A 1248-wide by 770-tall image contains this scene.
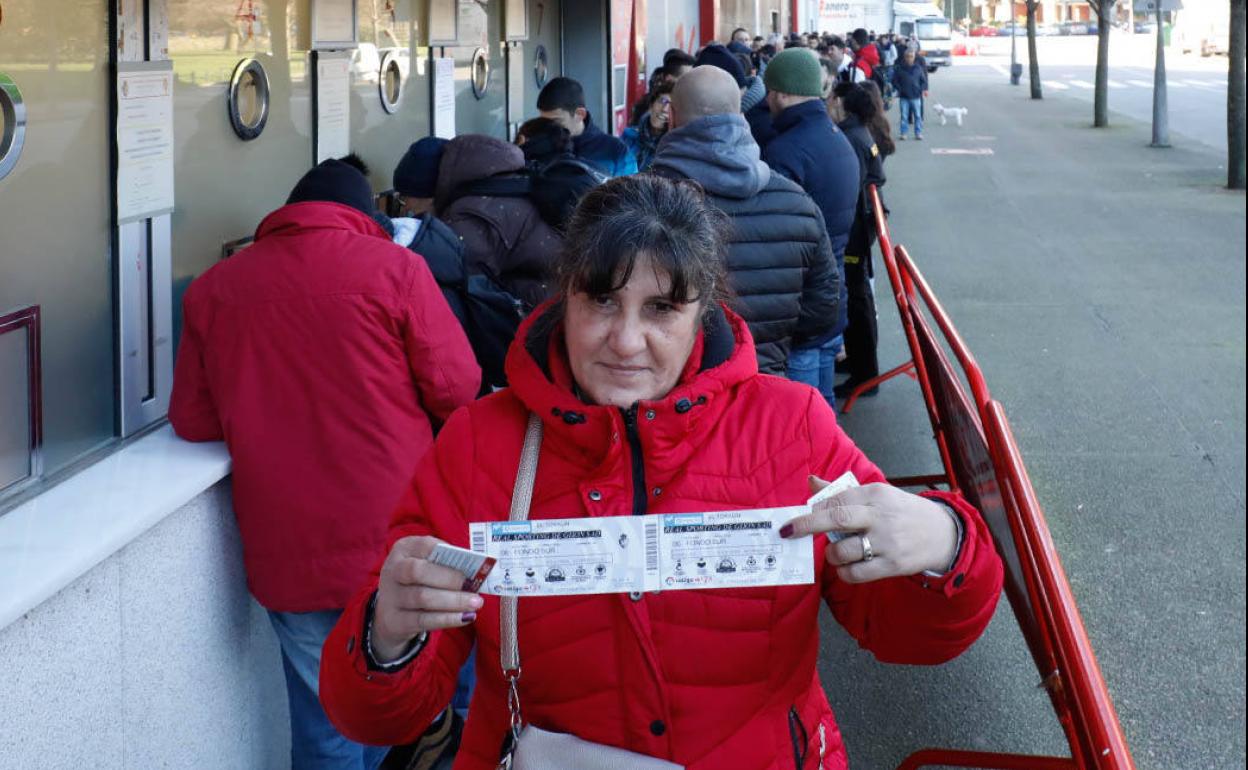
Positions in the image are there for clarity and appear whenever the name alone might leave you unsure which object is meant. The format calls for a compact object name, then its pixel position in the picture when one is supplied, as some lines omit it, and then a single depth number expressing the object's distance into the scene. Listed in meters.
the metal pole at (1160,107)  22.58
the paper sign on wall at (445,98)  7.28
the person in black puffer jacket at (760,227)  4.38
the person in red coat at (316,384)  3.43
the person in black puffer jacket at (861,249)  7.68
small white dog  29.37
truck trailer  56.34
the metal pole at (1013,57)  46.00
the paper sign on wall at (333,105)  5.34
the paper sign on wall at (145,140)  3.71
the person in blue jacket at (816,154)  6.15
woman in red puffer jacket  2.09
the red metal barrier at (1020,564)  2.56
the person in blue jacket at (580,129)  7.39
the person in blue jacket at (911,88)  25.75
